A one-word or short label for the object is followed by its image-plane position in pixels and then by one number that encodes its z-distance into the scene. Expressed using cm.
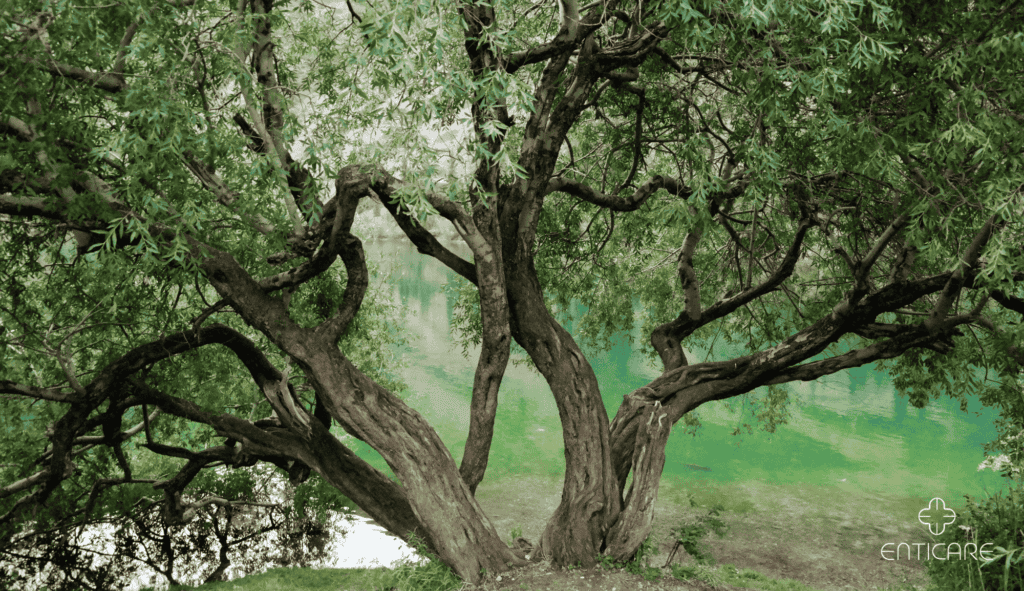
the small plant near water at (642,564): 619
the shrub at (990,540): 582
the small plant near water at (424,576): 638
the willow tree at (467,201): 479
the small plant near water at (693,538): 672
